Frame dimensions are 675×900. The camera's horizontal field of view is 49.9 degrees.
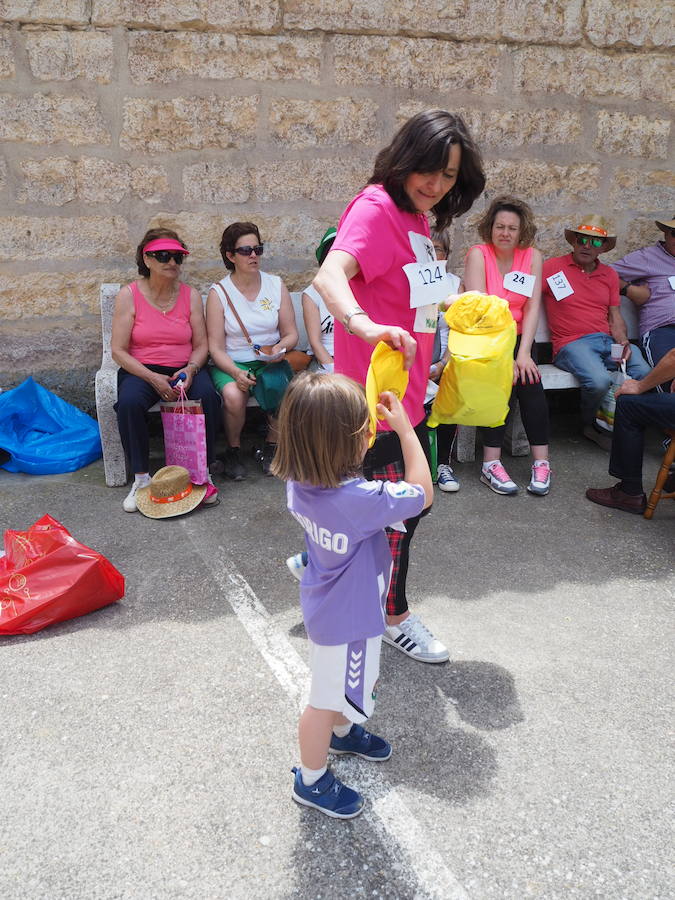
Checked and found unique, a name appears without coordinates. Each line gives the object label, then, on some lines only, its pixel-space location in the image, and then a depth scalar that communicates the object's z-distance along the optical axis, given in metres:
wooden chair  4.03
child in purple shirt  1.79
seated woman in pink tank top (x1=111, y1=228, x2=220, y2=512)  4.19
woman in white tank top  4.45
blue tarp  4.47
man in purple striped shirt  5.09
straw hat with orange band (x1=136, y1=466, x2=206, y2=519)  3.95
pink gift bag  4.10
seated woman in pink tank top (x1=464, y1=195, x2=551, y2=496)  4.55
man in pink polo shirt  4.95
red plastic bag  2.88
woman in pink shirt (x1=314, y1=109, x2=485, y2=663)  2.09
